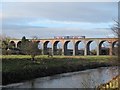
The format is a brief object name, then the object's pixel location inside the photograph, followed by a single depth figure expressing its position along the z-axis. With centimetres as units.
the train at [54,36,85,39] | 8419
